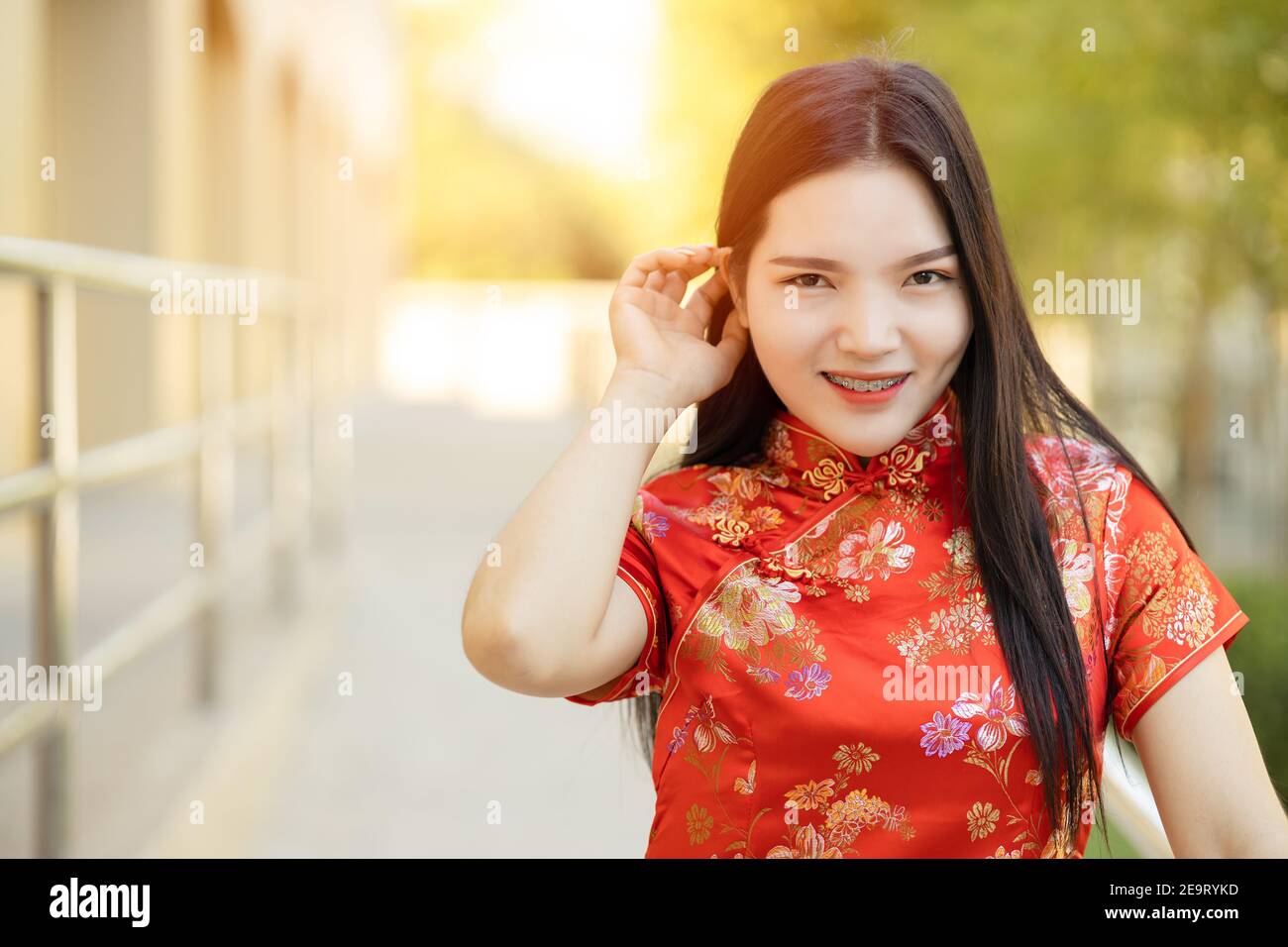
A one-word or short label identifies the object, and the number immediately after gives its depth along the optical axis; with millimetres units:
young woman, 1218
